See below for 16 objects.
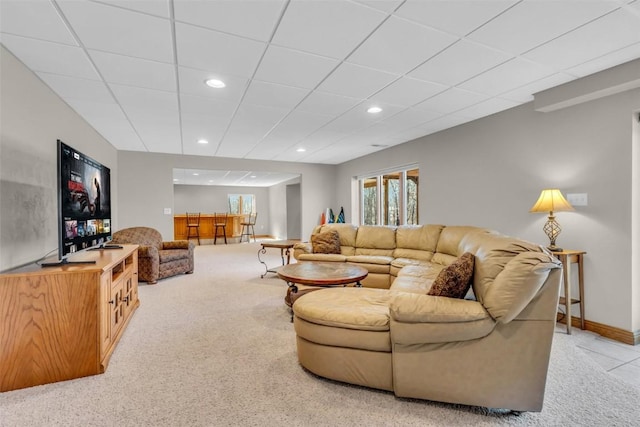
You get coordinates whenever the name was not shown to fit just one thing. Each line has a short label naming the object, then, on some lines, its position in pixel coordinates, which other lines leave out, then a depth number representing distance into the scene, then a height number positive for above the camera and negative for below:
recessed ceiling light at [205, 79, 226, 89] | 2.87 +1.25
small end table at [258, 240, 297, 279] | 5.16 -0.55
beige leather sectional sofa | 1.64 -0.75
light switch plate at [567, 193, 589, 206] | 3.01 +0.10
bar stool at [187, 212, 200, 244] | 10.45 -0.34
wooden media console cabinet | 1.95 -0.74
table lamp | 2.99 +0.02
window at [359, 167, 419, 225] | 6.21 +0.30
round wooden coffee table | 2.98 -0.67
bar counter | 10.50 -0.50
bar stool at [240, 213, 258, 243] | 11.38 -0.47
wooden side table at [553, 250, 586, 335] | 2.88 -0.68
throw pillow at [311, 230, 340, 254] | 4.85 -0.50
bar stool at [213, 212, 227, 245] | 10.68 -0.36
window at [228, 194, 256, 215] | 13.48 +0.43
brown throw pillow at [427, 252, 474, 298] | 1.92 -0.45
